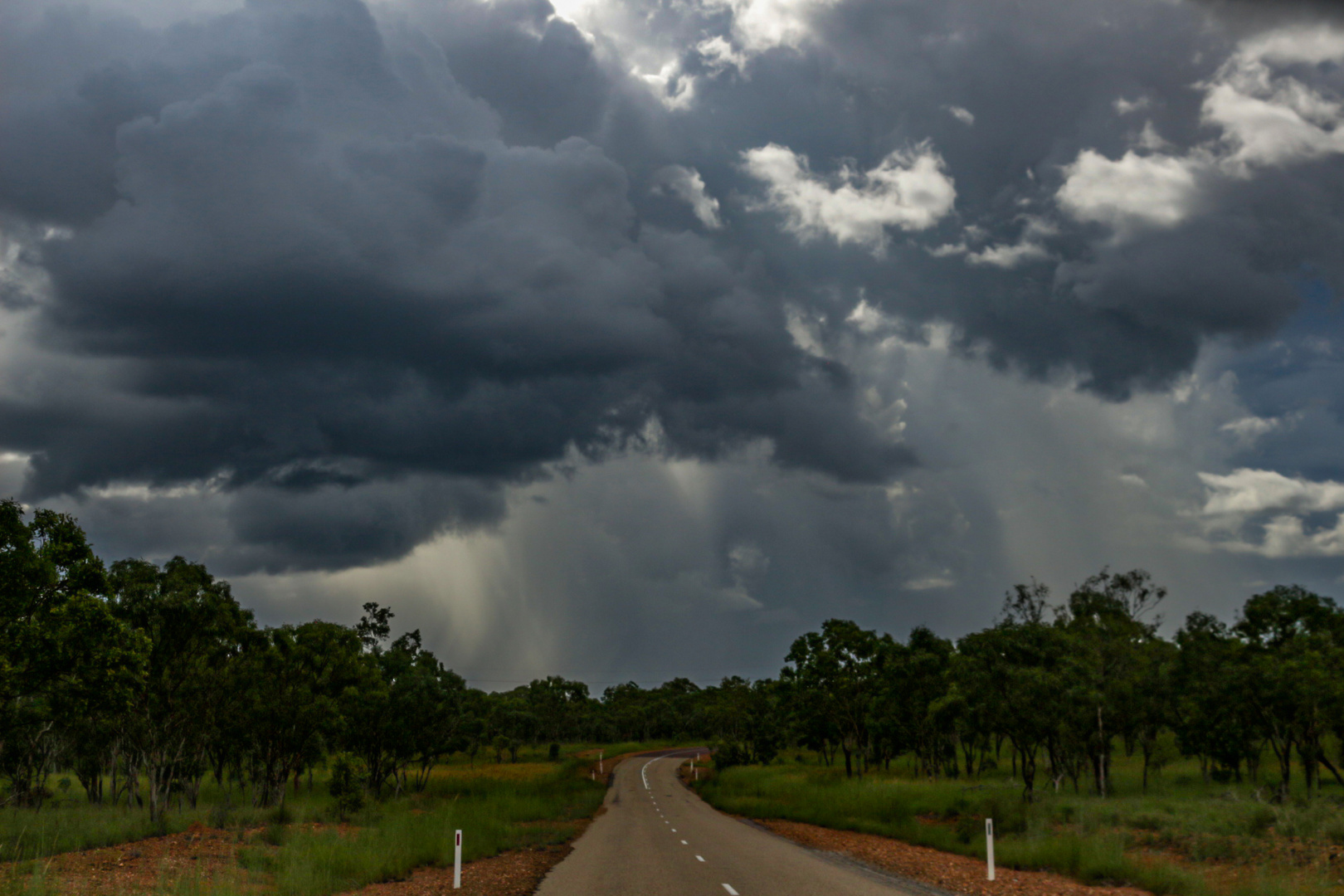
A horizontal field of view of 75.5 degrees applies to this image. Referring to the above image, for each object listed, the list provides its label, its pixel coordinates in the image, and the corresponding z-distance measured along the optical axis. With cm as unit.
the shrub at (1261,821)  2536
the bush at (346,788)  3797
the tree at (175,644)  3069
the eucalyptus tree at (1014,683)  3384
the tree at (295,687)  4003
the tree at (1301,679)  3856
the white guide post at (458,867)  1886
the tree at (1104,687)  4469
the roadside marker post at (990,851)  2044
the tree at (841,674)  6175
